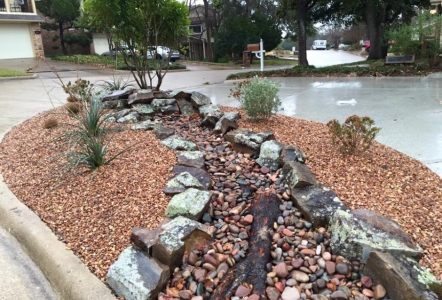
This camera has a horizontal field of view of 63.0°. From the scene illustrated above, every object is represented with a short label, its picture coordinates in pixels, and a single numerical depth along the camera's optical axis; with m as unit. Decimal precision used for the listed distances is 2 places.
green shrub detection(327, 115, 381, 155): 3.59
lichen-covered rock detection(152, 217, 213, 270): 2.30
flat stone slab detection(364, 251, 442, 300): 1.84
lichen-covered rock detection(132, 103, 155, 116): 5.64
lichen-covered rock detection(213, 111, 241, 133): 4.62
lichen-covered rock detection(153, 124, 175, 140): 4.60
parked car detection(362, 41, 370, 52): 37.60
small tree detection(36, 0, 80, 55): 25.83
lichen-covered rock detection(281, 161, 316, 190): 3.00
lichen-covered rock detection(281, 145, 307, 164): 3.51
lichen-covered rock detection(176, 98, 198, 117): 5.82
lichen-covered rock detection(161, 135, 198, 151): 4.16
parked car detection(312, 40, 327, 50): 57.84
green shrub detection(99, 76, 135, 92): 7.36
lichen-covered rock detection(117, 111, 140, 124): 5.27
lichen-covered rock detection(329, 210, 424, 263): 2.18
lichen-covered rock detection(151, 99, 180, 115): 5.79
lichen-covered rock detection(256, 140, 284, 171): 3.60
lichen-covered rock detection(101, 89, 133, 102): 6.31
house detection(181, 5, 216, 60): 34.42
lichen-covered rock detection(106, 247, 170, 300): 2.12
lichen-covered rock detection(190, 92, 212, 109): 5.78
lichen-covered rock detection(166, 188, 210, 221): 2.74
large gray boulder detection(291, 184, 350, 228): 2.64
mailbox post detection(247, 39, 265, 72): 15.58
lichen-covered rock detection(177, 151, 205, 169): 3.63
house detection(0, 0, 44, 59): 24.39
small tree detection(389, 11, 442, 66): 12.08
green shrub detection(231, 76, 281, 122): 4.79
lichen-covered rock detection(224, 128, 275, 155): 3.96
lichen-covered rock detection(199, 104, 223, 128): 5.01
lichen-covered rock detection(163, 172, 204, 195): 3.09
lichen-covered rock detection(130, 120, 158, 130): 4.92
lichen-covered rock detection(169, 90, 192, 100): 6.06
